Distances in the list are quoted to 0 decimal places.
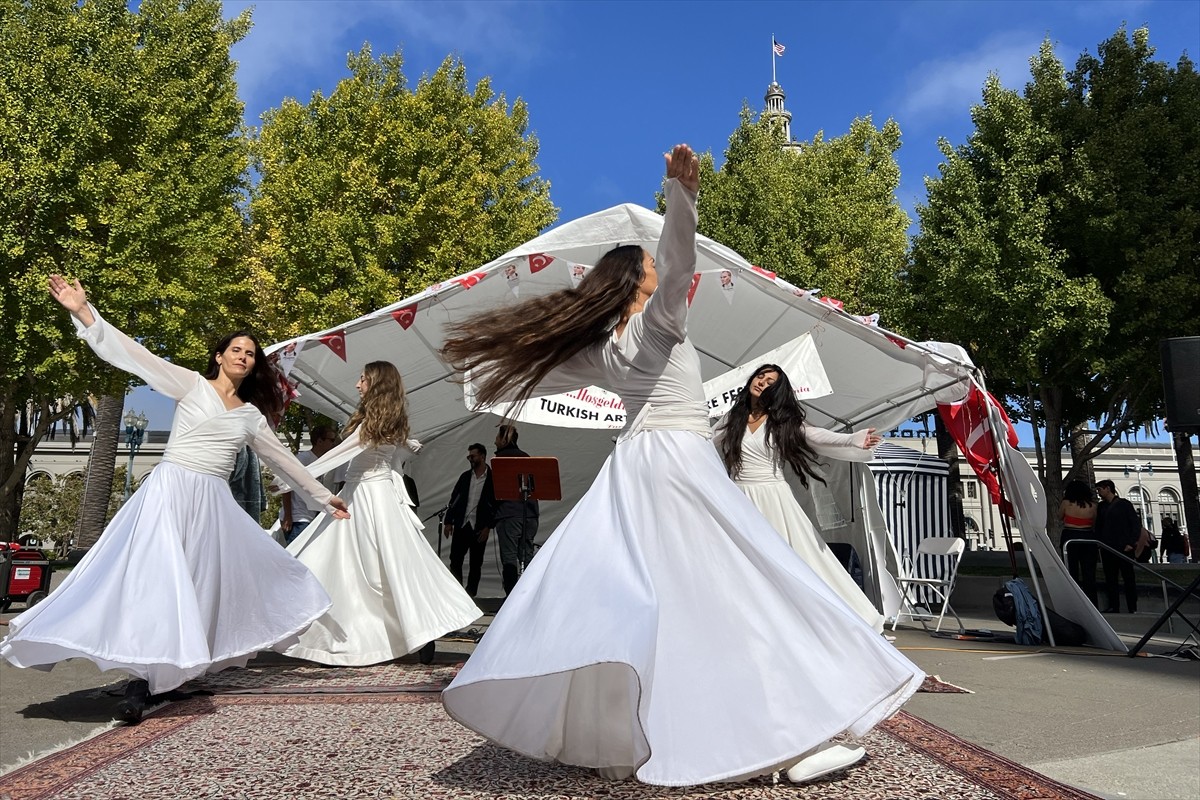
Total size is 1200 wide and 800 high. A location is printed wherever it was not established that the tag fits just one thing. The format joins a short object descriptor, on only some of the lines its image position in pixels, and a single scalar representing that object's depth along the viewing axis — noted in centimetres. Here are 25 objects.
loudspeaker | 766
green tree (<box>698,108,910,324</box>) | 2468
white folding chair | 992
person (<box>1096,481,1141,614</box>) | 1285
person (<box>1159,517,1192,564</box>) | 3125
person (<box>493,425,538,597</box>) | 1058
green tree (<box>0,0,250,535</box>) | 1516
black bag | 940
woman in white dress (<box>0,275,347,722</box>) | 458
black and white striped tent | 1325
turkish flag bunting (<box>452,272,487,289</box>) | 848
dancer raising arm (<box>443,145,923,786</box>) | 281
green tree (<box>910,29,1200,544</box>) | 1803
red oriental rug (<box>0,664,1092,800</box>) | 315
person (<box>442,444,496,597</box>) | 1159
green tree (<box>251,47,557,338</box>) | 1984
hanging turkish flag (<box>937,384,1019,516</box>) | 873
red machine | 1111
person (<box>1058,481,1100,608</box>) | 1188
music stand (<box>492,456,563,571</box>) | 823
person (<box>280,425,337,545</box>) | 975
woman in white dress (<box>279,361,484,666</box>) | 678
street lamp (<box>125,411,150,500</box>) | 2525
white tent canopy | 855
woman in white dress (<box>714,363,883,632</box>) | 685
